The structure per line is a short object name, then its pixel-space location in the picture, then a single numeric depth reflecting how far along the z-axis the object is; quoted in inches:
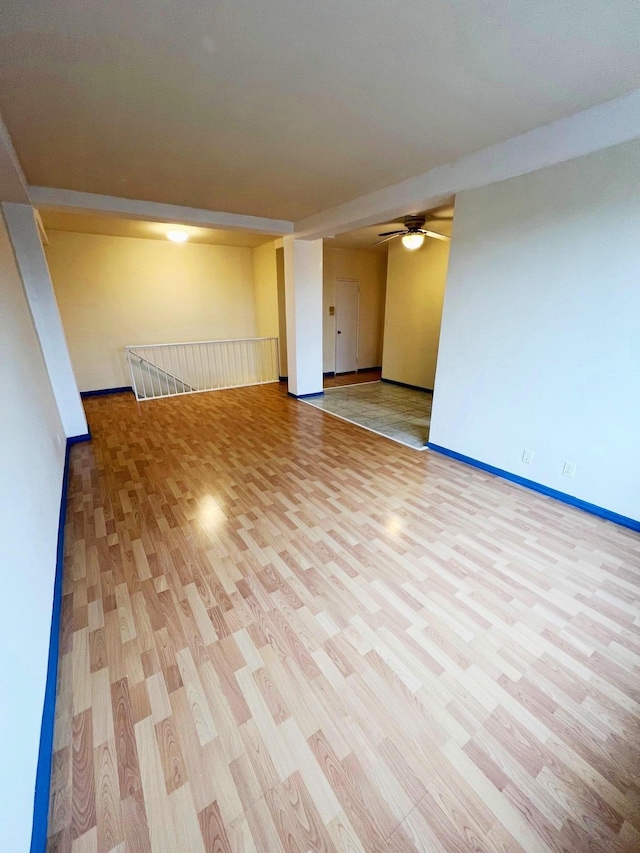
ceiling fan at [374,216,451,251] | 167.8
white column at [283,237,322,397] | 196.2
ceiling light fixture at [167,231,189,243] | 203.6
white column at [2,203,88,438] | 126.3
